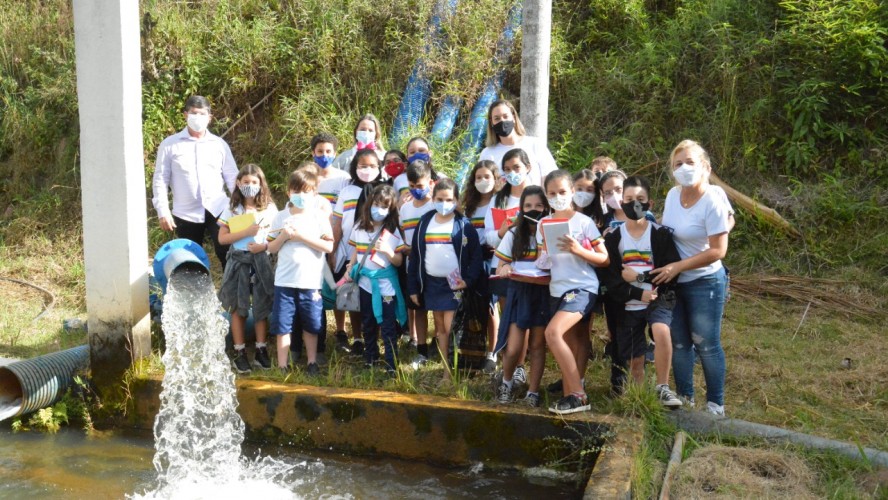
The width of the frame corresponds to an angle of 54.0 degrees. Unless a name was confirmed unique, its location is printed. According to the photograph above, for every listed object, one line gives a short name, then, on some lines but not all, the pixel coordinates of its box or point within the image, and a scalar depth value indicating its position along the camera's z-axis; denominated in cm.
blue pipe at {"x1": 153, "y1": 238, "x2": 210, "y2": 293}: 599
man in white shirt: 700
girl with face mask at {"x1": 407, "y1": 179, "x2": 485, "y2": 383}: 598
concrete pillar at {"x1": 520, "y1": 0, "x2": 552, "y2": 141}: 675
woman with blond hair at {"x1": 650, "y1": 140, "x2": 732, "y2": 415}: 504
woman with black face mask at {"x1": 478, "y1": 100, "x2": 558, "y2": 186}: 628
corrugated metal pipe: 579
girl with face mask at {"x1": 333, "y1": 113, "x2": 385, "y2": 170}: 689
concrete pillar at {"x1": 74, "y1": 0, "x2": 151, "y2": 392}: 576
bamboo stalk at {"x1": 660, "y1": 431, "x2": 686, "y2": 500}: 431
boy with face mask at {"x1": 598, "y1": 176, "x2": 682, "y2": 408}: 518
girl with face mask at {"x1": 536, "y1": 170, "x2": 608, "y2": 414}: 517
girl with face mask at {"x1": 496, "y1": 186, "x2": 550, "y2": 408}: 547
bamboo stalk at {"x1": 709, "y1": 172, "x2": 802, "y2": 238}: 830
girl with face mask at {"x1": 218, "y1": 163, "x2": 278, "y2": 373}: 636
